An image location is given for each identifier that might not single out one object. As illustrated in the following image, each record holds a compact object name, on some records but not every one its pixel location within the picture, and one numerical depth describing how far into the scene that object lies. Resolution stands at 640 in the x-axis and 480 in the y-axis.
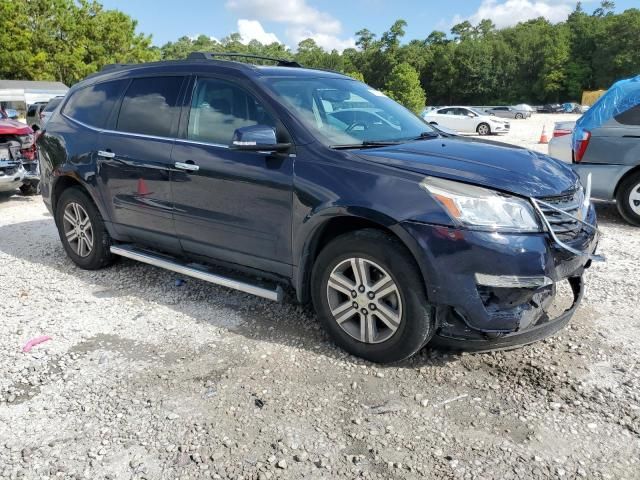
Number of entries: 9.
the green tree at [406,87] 26.81
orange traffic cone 20.69
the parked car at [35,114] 19.86
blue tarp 6.85
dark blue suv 3.01
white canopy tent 30.47
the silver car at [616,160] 6.73
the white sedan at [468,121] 28.09
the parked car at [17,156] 8.46
